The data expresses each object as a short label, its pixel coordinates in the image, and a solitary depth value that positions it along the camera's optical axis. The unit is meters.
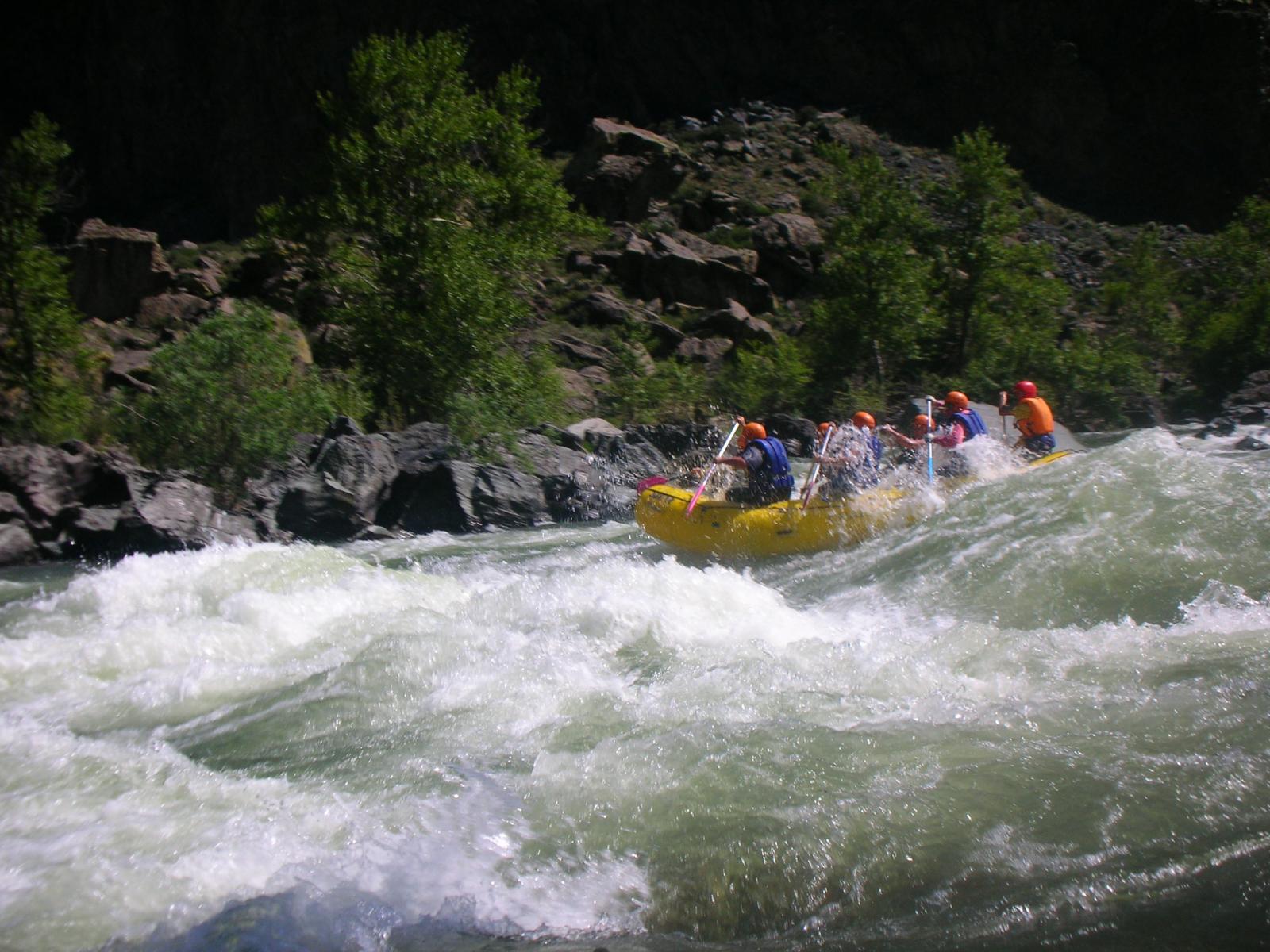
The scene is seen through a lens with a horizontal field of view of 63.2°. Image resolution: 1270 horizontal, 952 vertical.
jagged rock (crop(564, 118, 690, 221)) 32.75
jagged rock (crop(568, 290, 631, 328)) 26.48
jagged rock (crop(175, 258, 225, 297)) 24.02
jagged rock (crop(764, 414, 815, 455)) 18.27
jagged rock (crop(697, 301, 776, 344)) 25.97
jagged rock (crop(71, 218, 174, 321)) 23.17
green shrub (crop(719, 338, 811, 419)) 20.23
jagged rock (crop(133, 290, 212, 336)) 22.38
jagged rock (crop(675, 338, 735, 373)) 24.58
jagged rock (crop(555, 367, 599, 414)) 19.42
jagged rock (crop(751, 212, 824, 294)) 30.88
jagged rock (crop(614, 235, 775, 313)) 28.70
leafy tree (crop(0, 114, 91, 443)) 13.92
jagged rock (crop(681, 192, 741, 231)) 32.88
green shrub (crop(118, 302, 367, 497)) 12.51
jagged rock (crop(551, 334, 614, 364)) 23.75
